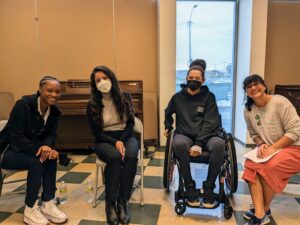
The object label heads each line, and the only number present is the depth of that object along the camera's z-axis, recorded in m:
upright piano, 3.46
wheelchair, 2.00
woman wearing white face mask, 1.95
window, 4.17
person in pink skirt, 1.84
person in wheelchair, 2.01
